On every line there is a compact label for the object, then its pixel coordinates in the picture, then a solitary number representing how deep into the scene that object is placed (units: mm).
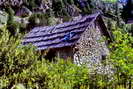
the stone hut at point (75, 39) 18000
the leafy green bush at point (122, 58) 10386
